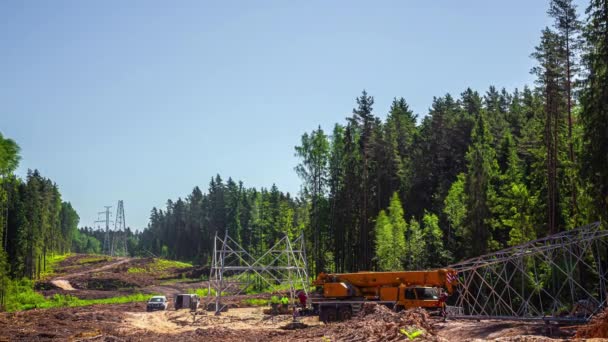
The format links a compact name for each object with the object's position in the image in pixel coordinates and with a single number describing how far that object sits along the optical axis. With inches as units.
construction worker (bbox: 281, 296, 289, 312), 1708.8
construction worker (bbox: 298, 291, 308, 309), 1462.8
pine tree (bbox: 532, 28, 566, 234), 1595.7
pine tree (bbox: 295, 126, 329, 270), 2847.0
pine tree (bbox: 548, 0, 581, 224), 1546.5
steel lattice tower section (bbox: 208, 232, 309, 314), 1504.7
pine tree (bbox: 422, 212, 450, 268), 2149.4
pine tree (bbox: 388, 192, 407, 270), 2169.0
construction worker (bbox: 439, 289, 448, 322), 1158.3
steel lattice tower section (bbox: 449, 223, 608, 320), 1041.5
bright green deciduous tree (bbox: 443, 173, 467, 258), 2072.0
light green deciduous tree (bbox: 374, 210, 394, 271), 2187.5
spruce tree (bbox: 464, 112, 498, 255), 1904.5
